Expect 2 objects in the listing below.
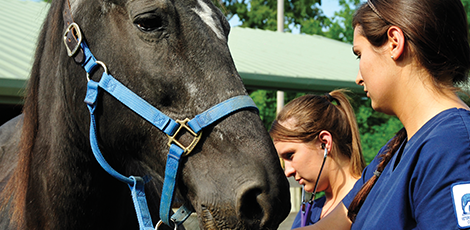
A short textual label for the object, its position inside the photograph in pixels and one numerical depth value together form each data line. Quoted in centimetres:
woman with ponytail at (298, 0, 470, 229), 112
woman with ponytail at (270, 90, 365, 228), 244
